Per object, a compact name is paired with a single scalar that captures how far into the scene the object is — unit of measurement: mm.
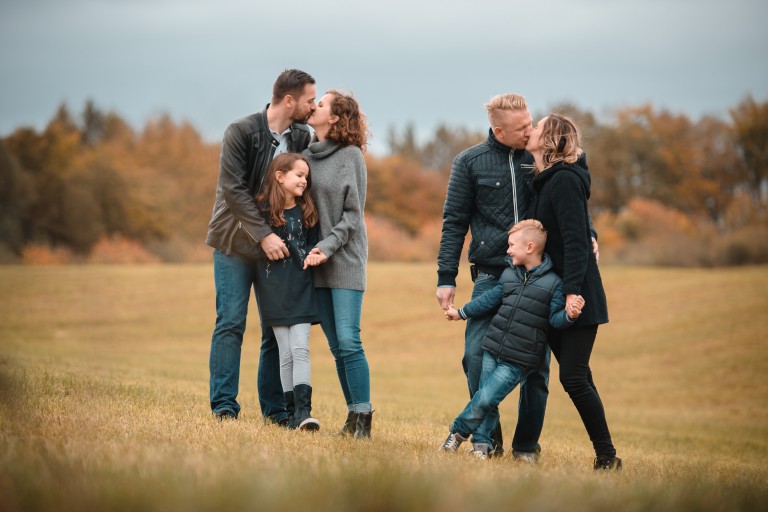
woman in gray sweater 12820
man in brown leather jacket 13055
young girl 12844
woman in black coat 11602
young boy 11687
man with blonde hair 12539
